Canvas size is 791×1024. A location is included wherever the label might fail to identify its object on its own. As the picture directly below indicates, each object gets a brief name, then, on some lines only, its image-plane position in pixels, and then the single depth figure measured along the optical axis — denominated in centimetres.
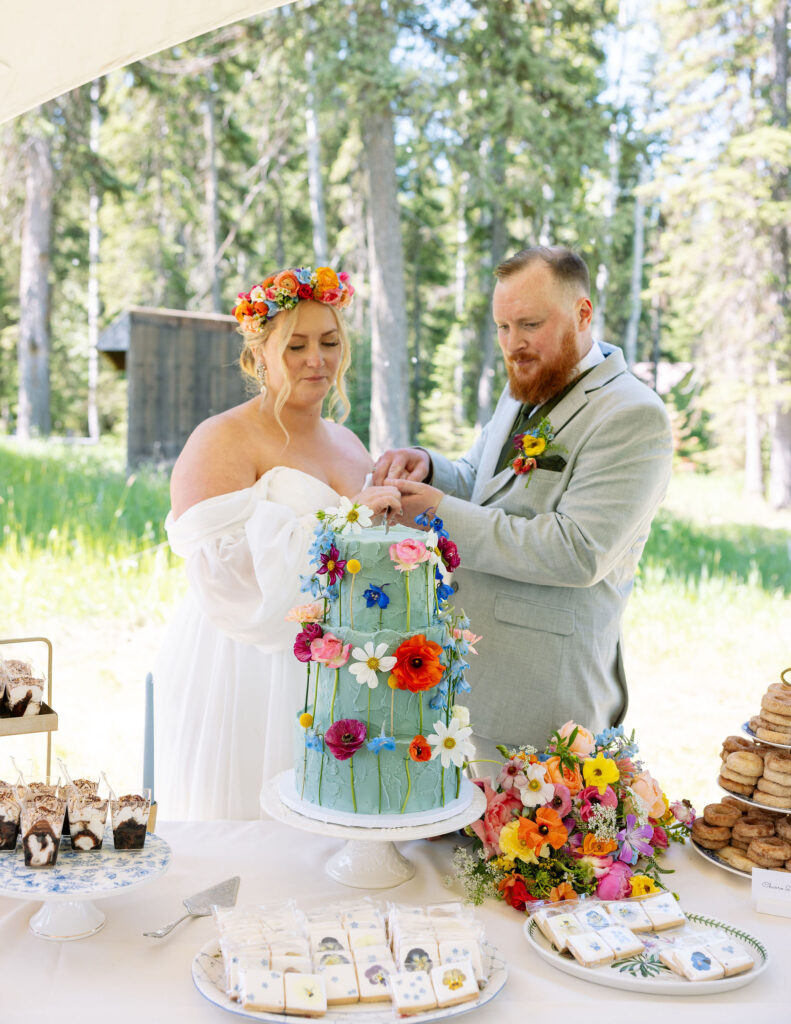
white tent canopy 229
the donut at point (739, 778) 212
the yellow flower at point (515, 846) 189
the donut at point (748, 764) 211
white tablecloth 149
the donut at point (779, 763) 207
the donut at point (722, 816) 211
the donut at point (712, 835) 210
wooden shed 1066
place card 186
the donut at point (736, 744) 217
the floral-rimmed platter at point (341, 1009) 144
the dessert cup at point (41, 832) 172
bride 266
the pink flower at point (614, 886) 185
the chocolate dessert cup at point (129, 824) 180
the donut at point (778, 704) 207
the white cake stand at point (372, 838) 180
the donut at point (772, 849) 201
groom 257
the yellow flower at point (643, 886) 186
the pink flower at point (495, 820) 197
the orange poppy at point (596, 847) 192
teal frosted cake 186
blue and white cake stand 162
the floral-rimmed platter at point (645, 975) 156
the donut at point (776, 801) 207
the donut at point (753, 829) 206
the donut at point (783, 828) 210
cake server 168
